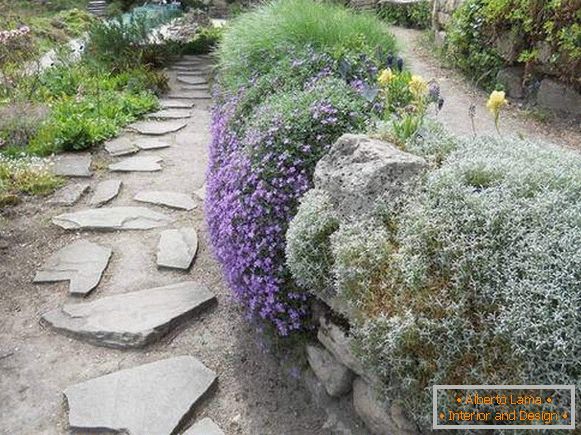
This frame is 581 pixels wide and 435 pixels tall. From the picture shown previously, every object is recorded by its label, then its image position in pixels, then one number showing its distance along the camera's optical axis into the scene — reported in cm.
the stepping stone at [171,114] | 575
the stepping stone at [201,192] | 396
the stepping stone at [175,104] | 616
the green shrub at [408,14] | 971
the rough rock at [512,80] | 540
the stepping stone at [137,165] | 440
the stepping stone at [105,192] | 385
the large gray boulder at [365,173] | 180
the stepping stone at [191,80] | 721
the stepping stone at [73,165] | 429
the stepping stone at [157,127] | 528
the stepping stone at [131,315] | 247
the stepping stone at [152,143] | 491
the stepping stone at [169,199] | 380
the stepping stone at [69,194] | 384
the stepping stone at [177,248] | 306
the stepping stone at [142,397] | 202
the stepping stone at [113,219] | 347
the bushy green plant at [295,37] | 390
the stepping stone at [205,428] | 202
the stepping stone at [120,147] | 472
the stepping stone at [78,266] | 290
